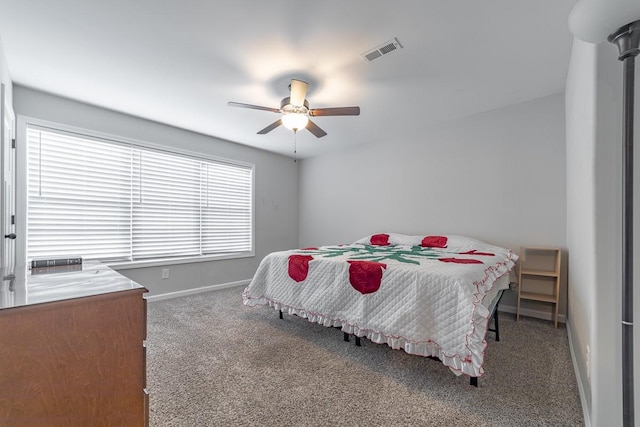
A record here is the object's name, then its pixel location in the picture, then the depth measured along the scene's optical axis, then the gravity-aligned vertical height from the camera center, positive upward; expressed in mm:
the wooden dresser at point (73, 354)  837 -457
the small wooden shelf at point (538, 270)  2791 -572
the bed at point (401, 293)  1660 -573
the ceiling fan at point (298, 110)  2459 +934
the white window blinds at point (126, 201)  2961 +163
